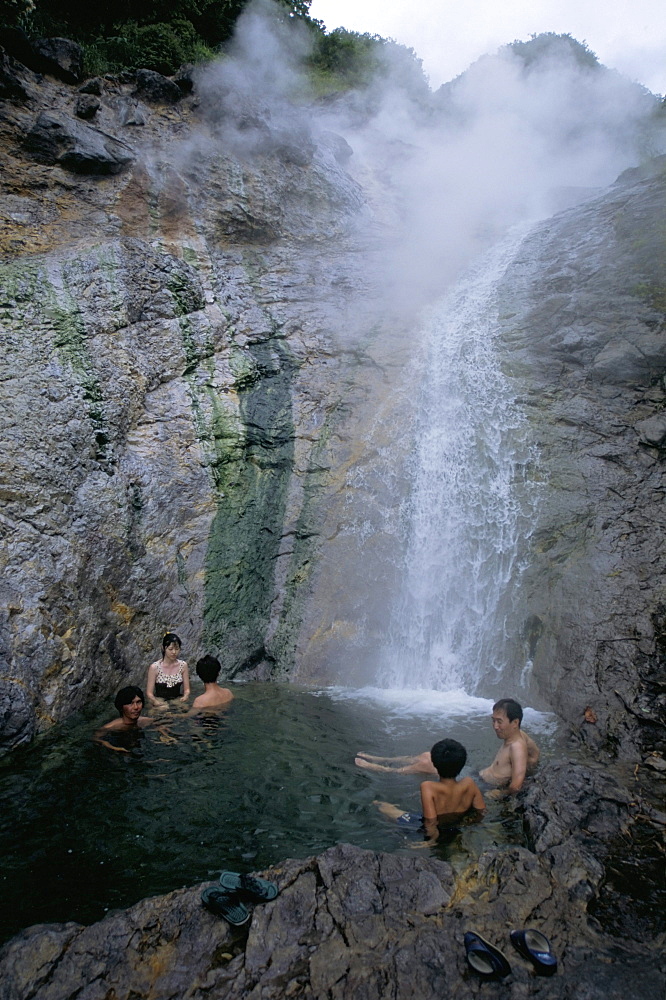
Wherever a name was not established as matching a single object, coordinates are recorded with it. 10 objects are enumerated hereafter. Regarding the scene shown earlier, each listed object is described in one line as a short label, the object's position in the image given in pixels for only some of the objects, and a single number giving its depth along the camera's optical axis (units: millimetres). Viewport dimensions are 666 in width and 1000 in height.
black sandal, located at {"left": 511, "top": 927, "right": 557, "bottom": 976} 2531
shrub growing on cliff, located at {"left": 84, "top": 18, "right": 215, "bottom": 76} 13398
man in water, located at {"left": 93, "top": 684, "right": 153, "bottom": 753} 5430
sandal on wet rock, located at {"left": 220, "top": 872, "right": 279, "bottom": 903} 2951
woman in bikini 6566
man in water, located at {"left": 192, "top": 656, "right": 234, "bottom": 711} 6340
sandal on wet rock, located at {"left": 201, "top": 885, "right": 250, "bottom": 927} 2820
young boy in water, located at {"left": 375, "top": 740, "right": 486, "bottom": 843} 4012
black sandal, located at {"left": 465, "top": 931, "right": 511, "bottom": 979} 2510
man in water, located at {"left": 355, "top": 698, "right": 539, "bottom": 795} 4508
